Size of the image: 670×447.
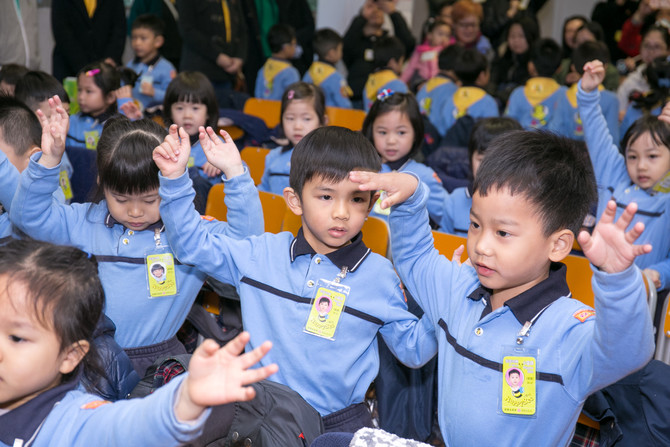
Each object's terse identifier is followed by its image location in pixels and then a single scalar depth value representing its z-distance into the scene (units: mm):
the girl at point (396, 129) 4000
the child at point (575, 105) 5859
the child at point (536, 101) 6320
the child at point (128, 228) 2428
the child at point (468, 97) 6094
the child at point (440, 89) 6461
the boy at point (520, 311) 1674
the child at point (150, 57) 6105
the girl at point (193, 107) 4207
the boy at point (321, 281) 2127
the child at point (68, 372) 1231
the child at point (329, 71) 7157
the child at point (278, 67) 7234
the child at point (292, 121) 4090
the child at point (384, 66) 6941
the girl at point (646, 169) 3471
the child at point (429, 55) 8328
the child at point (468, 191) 3580
